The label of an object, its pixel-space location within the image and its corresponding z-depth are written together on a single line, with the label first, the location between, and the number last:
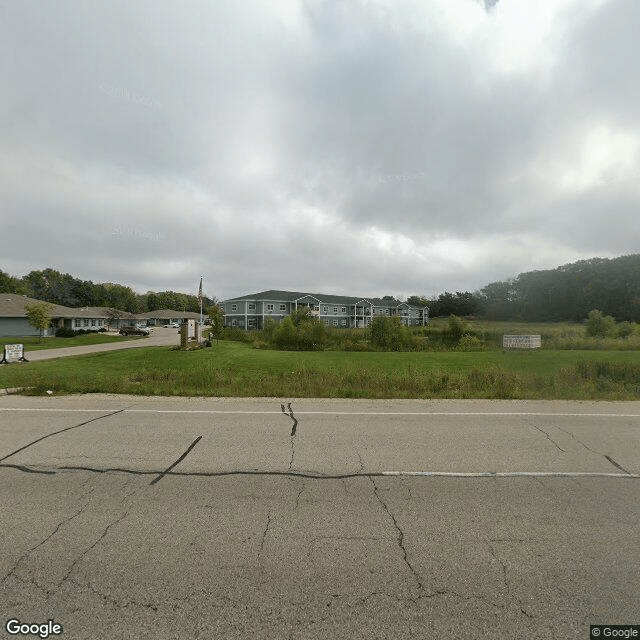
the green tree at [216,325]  40.25
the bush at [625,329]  34.56
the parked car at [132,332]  53.19
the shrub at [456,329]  38.31
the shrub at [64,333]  41.41
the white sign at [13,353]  18.09
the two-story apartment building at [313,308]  71.88
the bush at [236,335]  41.72
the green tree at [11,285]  77.19
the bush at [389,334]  32.81
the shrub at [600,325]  32.60
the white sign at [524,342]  28.16
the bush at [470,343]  34.38
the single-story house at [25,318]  40.05
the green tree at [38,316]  33.84
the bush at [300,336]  33.53
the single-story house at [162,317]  95.19
